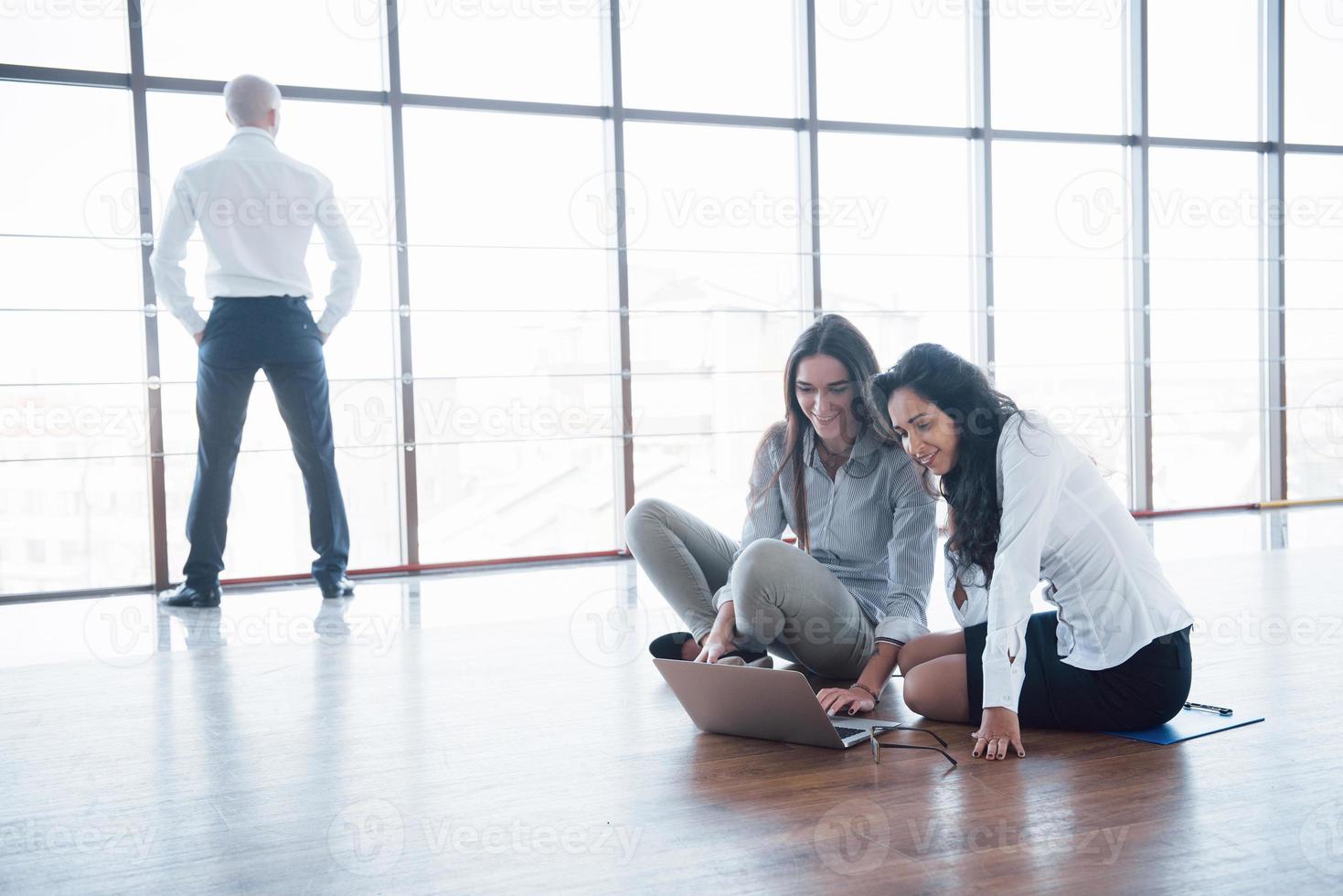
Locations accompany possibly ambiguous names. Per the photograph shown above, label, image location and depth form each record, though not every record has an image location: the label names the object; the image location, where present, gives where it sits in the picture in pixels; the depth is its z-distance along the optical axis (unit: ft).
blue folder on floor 5.83
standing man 10.72
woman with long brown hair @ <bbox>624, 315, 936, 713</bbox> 6.57
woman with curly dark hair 5.36
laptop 5.51
